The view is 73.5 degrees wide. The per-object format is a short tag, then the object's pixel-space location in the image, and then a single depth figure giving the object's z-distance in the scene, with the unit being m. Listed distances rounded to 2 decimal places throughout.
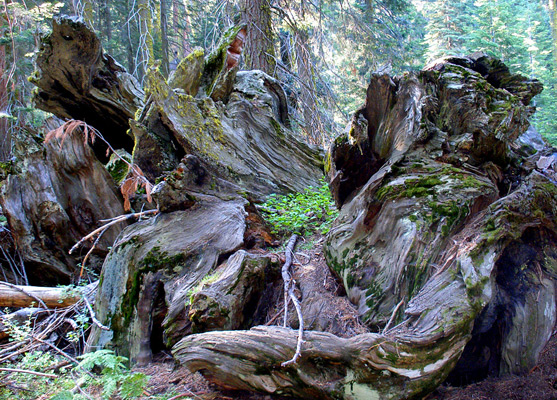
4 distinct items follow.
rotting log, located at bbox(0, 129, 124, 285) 5.18
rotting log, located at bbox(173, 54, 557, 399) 2.36
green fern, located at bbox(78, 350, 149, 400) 2.46
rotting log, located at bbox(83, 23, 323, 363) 3.31
